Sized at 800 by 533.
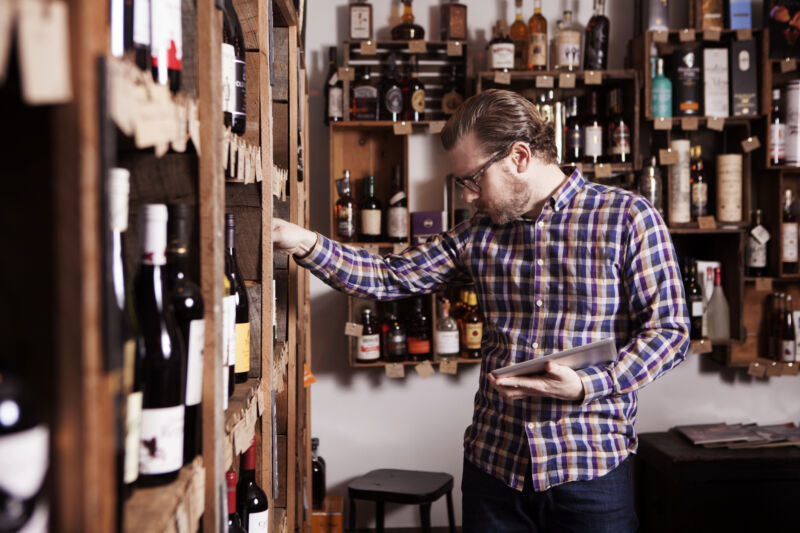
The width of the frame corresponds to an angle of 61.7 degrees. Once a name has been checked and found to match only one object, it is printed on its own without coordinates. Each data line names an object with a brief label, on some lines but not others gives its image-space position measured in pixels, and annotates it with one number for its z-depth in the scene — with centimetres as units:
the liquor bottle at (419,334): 323
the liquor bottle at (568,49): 327
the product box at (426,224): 323
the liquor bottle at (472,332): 324
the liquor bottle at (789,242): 329
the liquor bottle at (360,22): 325
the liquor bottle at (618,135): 321
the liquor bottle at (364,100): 326
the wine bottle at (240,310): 118
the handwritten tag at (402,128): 320
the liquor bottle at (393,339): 323
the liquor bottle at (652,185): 324
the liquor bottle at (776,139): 328
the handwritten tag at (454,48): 319
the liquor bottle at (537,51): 323
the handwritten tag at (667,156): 319
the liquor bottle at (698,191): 330
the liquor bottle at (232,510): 115
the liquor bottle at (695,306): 327
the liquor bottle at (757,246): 331
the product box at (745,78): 328
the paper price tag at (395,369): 320
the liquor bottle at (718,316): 337
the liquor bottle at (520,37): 335
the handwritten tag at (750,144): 325
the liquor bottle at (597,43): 328
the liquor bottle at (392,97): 328
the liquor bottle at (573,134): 325
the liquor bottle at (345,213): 317
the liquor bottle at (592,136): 323
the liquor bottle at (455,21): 328
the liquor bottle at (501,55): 320
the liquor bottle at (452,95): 335
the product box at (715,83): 330
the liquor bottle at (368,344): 317
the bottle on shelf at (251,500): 126
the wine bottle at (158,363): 74
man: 158
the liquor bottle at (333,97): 323
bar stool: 288
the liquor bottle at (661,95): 326
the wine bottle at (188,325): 82
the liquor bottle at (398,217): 321
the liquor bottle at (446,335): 320
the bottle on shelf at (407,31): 326
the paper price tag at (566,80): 319
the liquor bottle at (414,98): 329
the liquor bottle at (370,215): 320
